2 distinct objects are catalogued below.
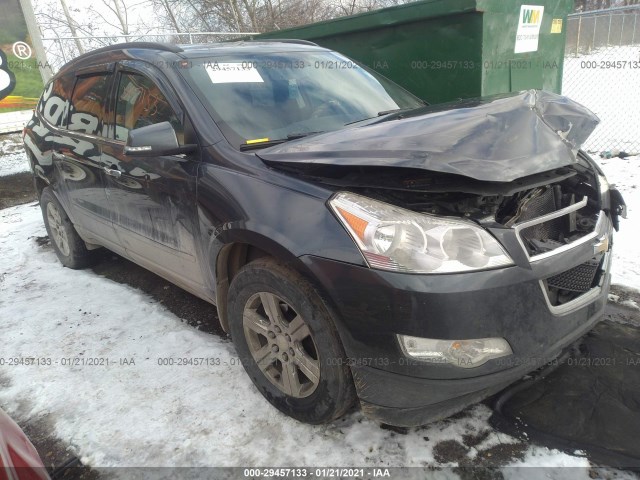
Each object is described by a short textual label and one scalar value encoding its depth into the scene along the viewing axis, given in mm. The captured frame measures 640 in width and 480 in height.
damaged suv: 1717
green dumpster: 5113
